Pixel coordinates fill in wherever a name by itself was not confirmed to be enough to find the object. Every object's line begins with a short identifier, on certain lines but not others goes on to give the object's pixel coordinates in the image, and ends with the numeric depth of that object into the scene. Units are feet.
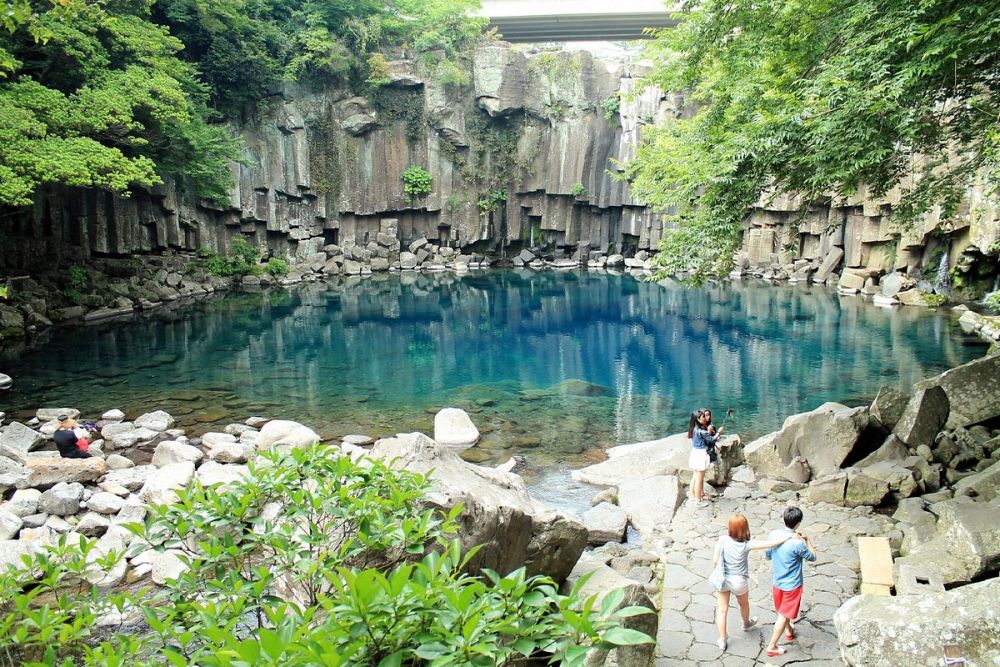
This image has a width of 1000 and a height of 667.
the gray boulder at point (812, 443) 33.58
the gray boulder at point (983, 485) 25.41
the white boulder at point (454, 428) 45.06
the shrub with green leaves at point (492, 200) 157.28
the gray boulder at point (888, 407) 35.96
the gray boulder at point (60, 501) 30.04
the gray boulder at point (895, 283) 100.83
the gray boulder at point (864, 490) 29.66
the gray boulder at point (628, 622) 16.38
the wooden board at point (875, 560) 21.33
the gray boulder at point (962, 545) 19.66
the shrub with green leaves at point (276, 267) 129.18
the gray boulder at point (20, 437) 38.88
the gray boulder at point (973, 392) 34.81
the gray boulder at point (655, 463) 35.19
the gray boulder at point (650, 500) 30.73
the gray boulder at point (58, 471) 32.86
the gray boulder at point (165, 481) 32.01
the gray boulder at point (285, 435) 40.70
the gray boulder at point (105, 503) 30.63
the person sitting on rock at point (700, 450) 31.71
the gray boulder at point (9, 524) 27.32
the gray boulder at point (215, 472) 32.68
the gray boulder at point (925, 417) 33.19
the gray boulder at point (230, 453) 39.27
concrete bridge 148.97
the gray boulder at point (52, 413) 46.83
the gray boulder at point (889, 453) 32.14
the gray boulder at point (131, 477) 34.14
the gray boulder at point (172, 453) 37.60
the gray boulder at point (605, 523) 29.60
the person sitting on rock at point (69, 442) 36.47
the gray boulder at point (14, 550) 24.23
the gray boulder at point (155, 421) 45.53
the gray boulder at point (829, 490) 30.30
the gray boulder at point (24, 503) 29.48
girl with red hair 19.44
